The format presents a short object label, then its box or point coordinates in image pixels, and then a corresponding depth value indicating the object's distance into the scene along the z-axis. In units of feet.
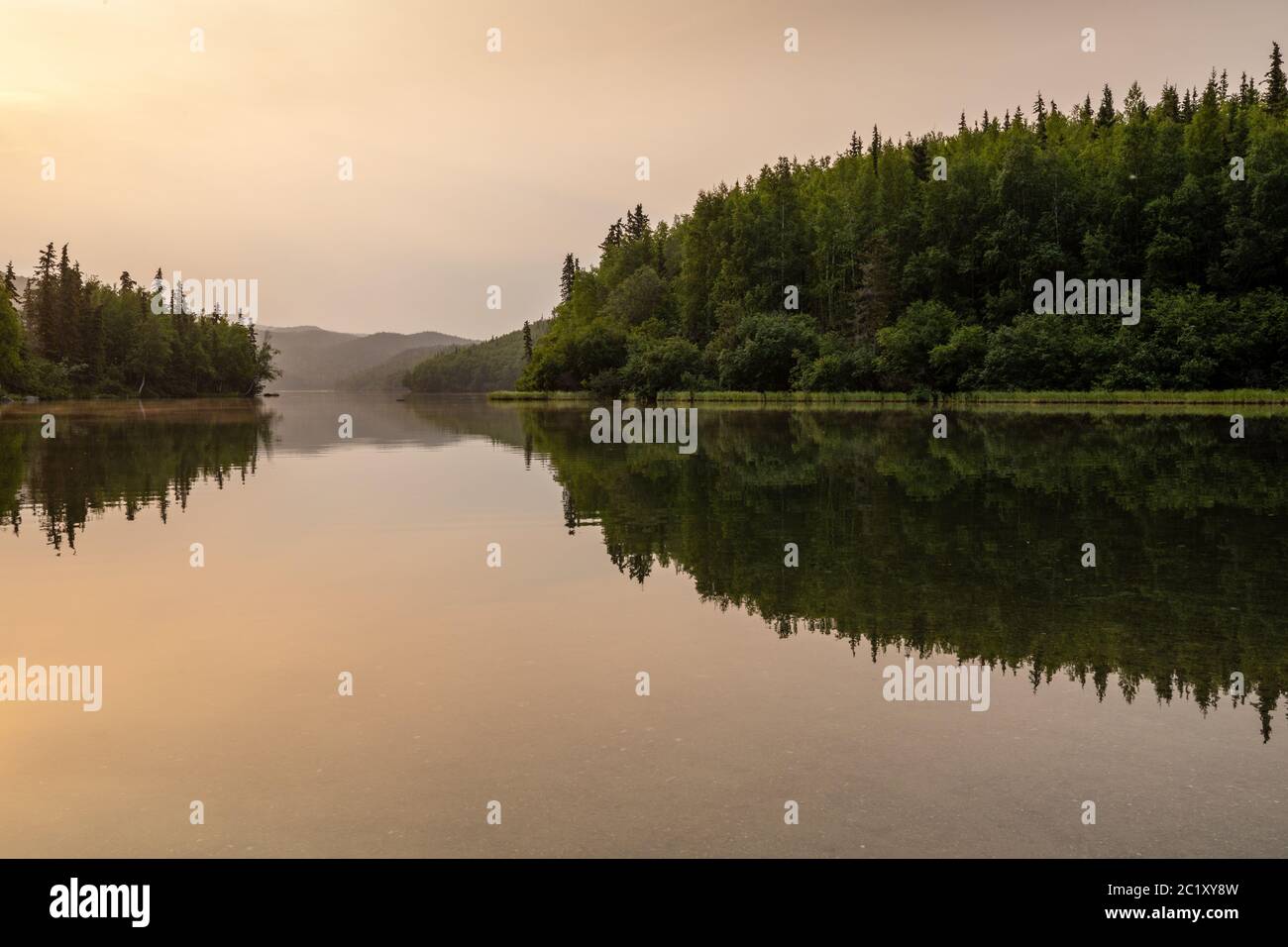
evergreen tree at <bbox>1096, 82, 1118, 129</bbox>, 516.20
